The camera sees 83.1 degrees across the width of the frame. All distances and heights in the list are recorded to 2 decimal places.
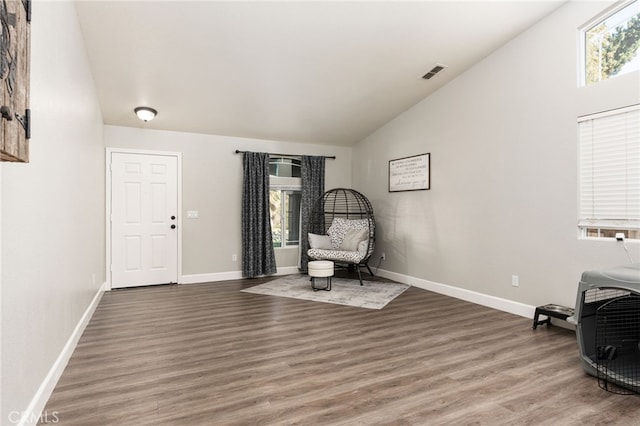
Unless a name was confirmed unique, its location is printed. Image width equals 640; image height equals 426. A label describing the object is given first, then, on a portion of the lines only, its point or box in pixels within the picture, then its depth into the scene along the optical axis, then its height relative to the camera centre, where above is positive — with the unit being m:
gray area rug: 4.30 -1.05
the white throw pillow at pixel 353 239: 5.56 -0.41
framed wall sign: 5.02 +0.57
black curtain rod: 5.71 +0.98
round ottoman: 4.79 -0.76
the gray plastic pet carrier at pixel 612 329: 2.19 -0.80
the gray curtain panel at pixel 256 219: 5.68 -0.11
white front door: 5.02 -0.09
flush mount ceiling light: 4.43 +1.23
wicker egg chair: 5.35 -0.19
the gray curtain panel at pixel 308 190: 6.18 +0.38
